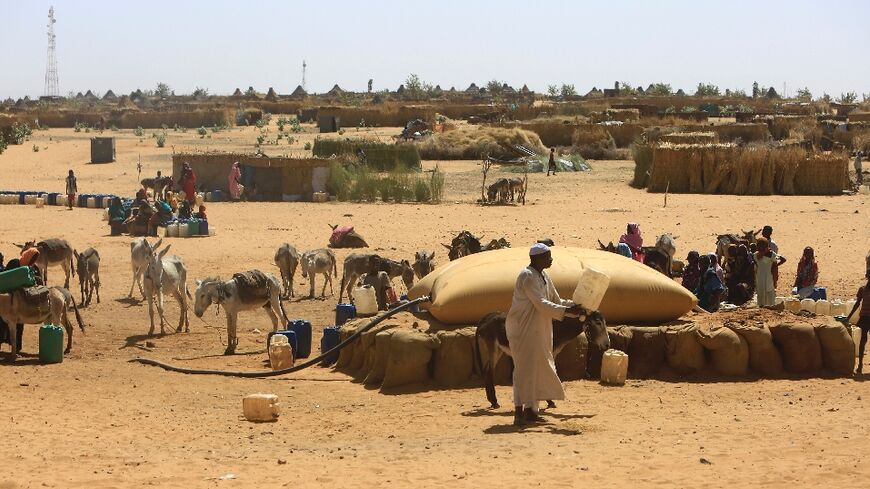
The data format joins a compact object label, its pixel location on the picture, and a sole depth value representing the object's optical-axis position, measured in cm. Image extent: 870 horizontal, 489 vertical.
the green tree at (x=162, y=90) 17705
